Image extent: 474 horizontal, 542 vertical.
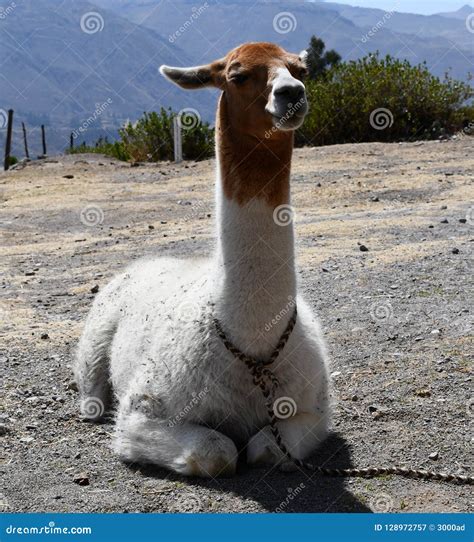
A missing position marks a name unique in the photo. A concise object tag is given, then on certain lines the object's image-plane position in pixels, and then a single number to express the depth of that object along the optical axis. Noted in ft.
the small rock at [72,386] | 17.38
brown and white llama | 12.32
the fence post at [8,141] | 88.82
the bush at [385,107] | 62.39
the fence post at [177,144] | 59.57
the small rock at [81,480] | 12.73
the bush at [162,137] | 63.21
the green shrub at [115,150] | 73.77
